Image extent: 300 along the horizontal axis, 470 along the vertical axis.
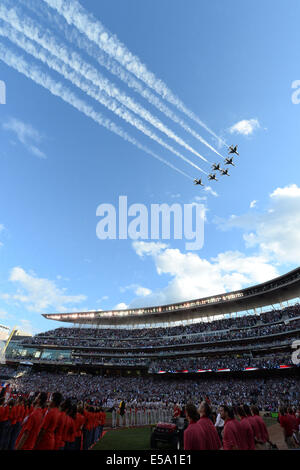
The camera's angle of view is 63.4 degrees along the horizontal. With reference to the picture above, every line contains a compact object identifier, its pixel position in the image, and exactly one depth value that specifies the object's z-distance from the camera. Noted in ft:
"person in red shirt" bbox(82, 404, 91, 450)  32.54
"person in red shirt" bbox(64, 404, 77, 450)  22.41
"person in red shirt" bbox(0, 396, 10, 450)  28.95
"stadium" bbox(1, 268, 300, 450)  123.95
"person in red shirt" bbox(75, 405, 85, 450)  27.00
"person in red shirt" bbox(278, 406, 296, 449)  30.26
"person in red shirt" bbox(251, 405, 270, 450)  22.09
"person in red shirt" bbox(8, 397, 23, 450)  30.94
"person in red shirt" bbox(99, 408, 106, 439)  45.80
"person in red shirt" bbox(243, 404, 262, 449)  21.80
